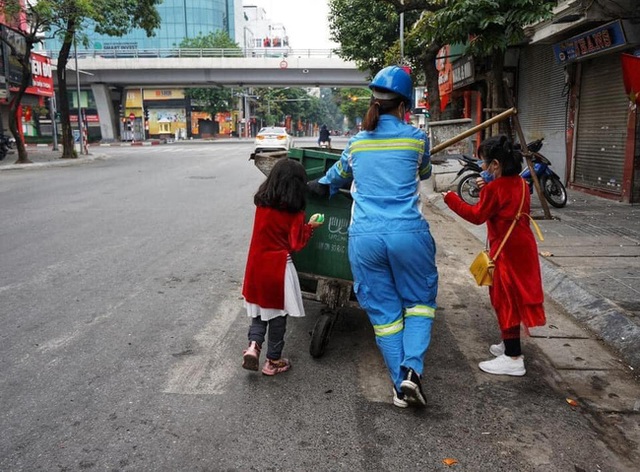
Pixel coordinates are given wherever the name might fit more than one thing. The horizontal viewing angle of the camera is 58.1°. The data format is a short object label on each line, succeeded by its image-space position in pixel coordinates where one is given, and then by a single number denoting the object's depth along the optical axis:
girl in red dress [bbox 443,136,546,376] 3.61
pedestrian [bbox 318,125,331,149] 30.30
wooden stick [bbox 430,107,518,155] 3.82
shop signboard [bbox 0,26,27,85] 25.77
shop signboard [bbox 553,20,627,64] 10.06
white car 27.52
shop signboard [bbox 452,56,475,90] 18.61
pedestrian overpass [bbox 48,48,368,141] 43.72
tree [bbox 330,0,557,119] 8.31
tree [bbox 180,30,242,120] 58.47
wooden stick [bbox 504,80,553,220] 7.65
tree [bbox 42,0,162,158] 20.81
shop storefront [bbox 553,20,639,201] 10.31
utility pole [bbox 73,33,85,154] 28.83
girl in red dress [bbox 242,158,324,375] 3.55
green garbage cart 3.96
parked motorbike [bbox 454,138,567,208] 10.04
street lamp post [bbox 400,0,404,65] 16.70
